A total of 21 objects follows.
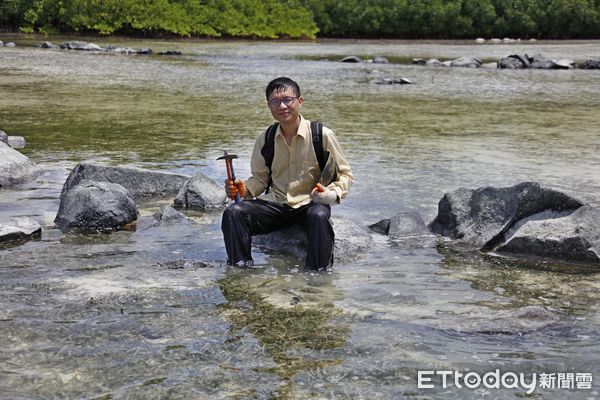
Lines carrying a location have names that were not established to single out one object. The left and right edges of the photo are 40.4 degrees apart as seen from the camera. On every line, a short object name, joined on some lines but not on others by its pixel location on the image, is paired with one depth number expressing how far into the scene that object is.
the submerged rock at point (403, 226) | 6.88
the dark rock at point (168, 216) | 7.21
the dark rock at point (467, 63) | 33.34
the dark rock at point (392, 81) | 24.06
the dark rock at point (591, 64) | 32.72
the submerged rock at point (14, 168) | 8.65
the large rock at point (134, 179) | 8.02
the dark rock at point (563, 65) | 32.09
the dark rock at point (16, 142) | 11.12
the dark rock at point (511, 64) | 32.25
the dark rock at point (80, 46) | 40.92
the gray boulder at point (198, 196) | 7.89
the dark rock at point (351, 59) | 35.47
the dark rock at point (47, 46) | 41.12
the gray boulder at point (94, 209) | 7.00
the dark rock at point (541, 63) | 32.16
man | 5.73
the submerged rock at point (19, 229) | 6.45
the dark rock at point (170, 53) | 38.30
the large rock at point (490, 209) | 6.53
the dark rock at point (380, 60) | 35.44
